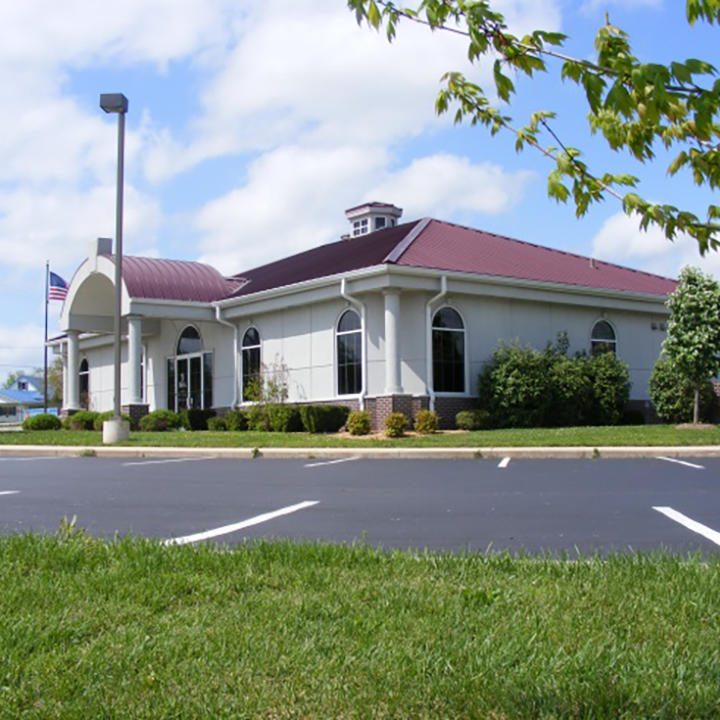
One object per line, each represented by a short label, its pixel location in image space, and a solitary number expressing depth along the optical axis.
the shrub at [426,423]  21.28
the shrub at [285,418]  23.53
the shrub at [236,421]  25.42
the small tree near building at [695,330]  21.78
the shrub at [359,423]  21.58
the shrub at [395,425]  20.52
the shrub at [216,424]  26.09
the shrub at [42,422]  29.53
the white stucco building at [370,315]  23.00
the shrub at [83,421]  29.94
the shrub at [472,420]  21.98
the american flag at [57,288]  35.06
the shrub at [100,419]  28.78
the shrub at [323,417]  22.55
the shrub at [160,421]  26.80
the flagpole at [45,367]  54.96
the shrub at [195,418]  27.58
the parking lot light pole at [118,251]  20.81
